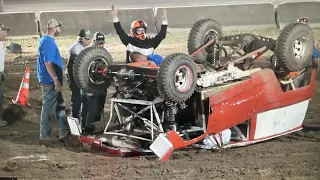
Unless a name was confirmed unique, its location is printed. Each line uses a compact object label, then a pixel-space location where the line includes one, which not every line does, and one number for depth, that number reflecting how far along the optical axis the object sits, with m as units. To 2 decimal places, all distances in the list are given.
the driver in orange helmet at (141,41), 15.66
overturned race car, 13.80
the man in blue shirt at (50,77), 16.00
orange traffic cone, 20.03
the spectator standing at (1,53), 18.91
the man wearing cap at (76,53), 17.17
